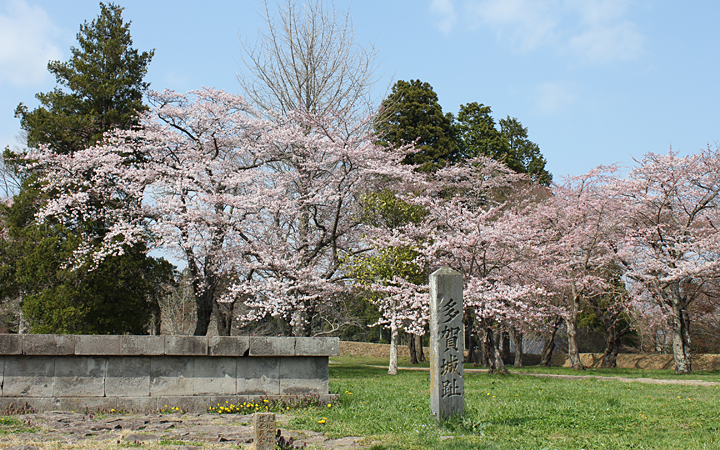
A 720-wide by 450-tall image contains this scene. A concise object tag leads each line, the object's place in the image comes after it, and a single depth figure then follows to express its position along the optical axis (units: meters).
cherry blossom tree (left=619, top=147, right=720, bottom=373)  19.03
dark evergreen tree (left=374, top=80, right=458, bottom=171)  28.03
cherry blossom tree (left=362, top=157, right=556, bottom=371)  15.98
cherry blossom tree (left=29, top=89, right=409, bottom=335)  16.44
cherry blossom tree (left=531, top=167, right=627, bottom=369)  20.25
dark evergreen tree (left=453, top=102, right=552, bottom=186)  31.34
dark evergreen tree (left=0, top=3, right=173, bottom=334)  15.63
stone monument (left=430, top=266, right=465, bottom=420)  6.75
